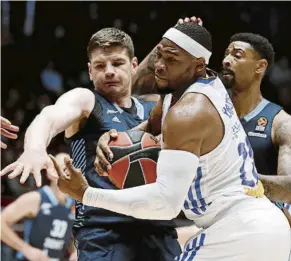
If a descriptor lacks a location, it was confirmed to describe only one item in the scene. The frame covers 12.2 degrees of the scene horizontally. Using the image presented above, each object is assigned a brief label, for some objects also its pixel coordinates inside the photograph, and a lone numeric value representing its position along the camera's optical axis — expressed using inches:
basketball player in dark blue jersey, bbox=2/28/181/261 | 294.8
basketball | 277.1
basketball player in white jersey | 239.9
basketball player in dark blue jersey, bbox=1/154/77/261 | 557.1
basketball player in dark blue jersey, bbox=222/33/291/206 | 325.9
